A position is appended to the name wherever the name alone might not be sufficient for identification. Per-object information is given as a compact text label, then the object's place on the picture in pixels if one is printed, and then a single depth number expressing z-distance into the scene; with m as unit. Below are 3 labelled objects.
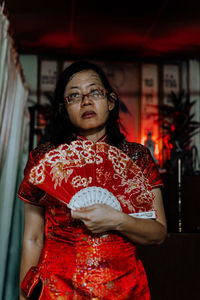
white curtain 2.28
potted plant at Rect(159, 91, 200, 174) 4.07
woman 0.97
